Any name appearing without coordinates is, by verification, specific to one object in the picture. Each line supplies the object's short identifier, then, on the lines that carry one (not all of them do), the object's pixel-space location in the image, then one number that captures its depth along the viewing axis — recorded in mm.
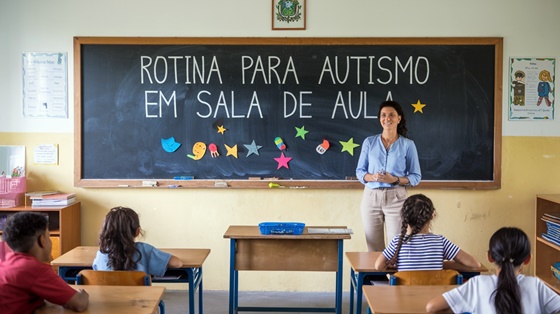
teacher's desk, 3756
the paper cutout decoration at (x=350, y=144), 4883
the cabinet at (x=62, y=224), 4594
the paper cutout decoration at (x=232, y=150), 4895
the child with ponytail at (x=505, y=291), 2062
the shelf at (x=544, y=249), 4758
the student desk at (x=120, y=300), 2193
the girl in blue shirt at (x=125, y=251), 2990
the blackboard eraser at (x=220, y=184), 4859
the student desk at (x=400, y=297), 2193
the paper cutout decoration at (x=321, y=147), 4879
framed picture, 4832
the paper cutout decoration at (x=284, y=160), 4891
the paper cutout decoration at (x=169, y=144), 4906
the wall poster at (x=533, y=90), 4816
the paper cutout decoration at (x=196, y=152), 4902
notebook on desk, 3705
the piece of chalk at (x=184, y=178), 4884
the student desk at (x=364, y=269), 3023
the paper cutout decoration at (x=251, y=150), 4895
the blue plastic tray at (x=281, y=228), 3658
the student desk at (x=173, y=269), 3129
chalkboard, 4840
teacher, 4066
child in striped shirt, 2967
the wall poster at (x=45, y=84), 4914
